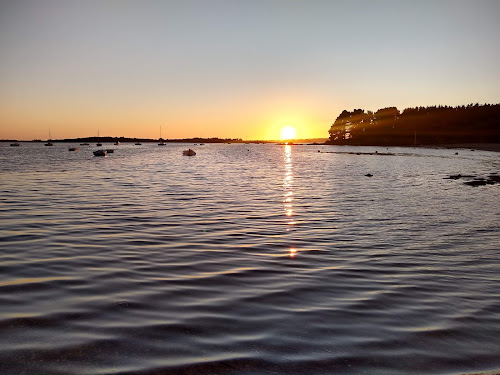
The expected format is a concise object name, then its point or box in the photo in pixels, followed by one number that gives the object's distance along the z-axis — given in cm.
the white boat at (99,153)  9980
